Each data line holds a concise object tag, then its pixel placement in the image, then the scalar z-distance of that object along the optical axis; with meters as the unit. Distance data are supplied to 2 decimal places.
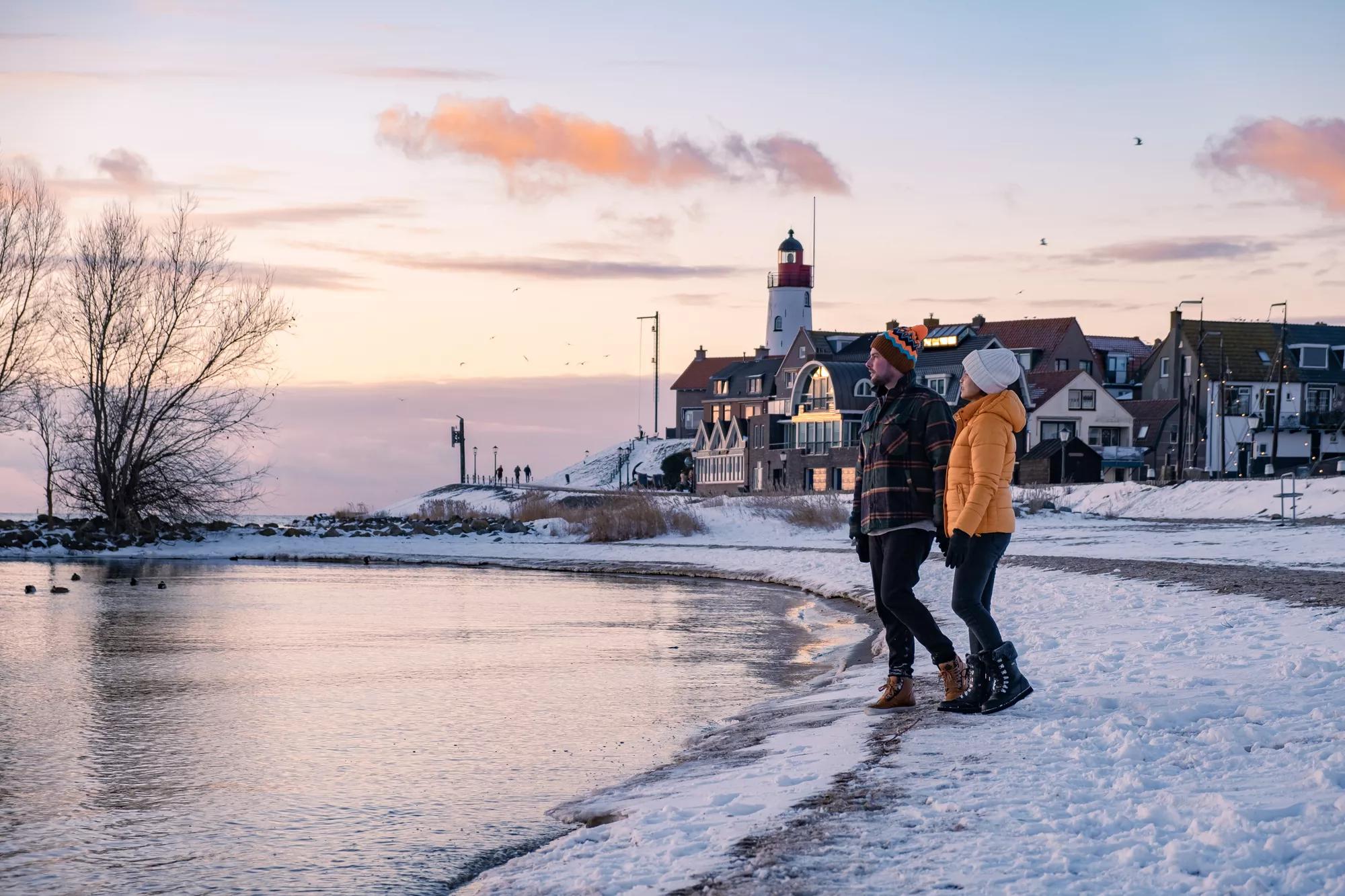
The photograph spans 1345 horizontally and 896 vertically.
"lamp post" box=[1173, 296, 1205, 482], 69.69
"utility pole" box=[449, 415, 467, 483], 82.62
